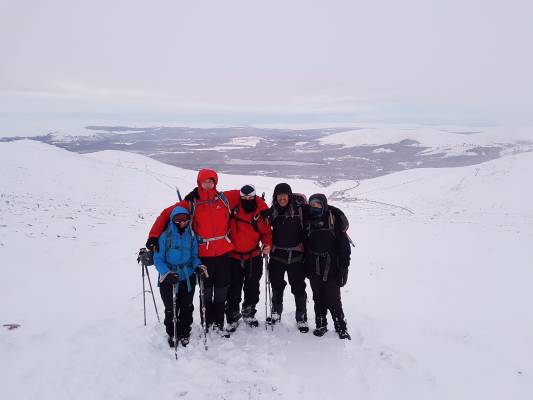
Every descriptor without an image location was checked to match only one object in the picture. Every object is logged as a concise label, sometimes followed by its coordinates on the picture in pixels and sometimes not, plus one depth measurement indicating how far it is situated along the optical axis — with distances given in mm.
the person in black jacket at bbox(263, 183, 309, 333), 6195
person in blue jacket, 5668
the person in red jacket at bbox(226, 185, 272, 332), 6168
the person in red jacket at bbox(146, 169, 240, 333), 5887
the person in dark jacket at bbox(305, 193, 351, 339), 6086
